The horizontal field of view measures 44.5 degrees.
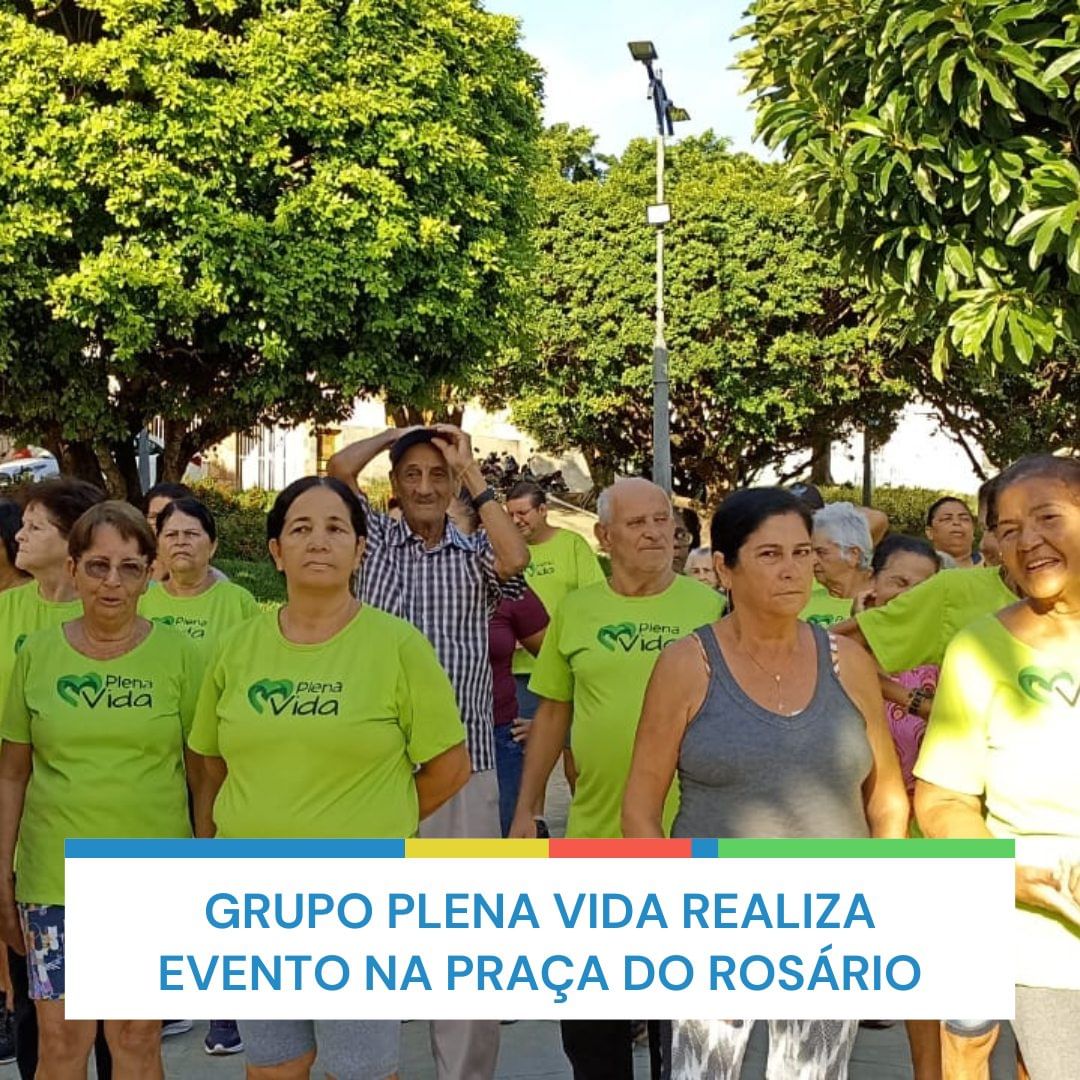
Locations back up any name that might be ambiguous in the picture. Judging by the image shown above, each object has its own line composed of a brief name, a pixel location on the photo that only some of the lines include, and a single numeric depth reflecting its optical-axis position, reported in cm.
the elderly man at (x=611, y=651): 398
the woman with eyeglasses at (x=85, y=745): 346
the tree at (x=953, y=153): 556
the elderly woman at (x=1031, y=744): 253
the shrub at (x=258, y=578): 1764
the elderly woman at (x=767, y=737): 279
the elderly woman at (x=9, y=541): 443
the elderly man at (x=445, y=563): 428
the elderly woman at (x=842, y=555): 499
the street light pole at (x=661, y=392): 1716
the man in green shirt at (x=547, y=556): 679
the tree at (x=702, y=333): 2639
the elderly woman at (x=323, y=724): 304
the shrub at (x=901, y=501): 3186
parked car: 2753
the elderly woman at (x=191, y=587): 496
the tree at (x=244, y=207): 1474
